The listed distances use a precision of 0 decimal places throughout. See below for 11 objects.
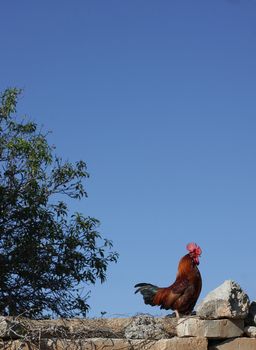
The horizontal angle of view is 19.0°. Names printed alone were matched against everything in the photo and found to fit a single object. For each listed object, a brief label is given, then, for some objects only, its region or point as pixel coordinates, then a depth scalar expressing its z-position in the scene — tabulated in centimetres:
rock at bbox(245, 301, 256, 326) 853
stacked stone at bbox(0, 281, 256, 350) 781
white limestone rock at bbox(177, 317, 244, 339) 809
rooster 866
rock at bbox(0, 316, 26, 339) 755
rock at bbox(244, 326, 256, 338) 836
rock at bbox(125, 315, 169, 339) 818
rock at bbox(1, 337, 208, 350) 759
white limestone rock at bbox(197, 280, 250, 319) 816
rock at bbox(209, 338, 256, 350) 820
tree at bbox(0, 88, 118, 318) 1370
